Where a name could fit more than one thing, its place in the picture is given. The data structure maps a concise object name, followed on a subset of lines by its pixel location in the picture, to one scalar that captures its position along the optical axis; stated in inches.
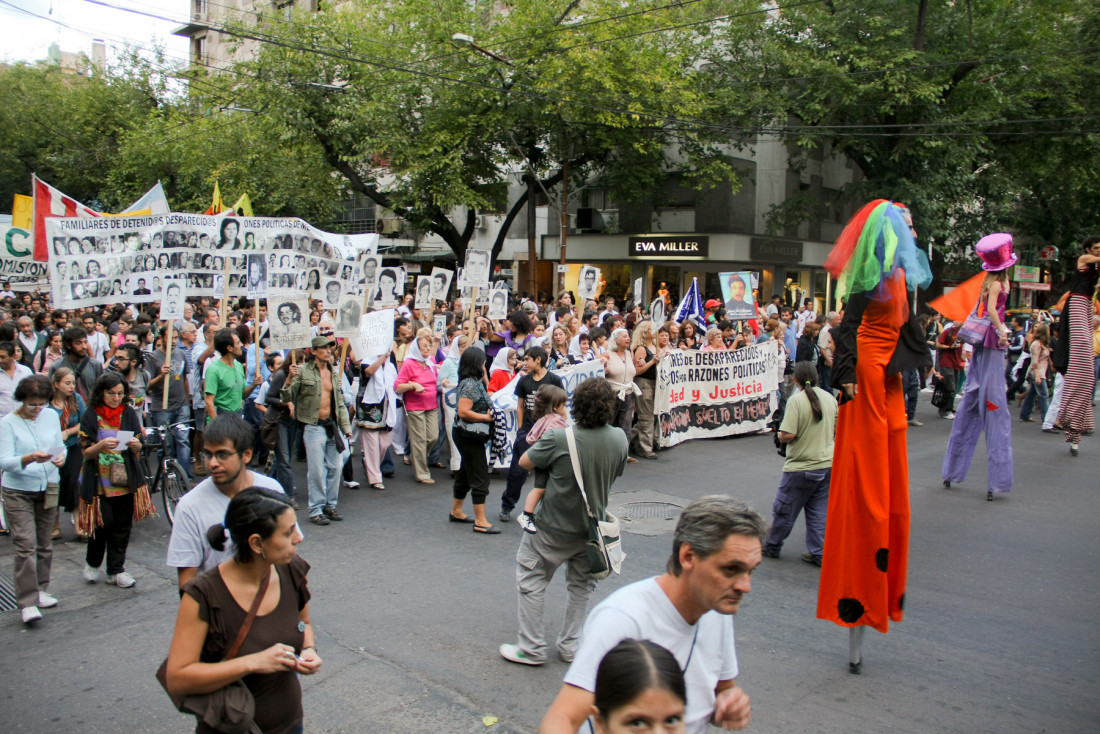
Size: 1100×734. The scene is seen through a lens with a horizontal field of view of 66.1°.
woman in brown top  106.4
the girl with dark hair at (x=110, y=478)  240.8
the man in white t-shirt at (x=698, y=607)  92.0
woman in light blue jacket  221.9
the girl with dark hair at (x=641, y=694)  71.8
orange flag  289.6
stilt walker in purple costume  342.3
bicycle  300.5
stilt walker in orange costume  192.2
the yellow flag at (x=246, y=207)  581.6
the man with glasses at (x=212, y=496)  136.0
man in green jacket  318.7
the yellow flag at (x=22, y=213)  593.9
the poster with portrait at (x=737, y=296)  614.9
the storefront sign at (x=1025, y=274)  1439.5
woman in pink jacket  382.0
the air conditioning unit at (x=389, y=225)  1651.8
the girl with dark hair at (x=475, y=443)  306.5
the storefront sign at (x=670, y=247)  1273.4
